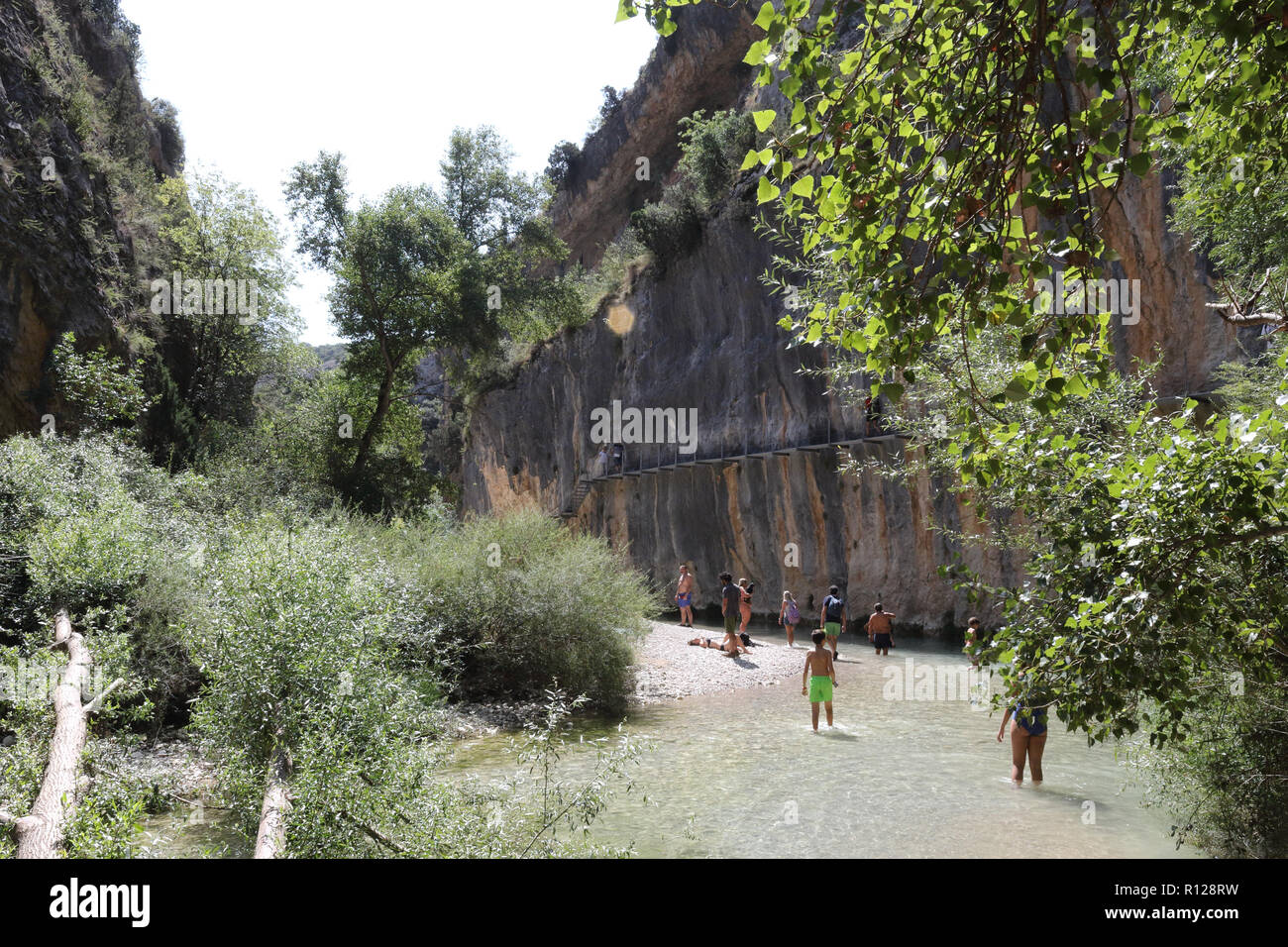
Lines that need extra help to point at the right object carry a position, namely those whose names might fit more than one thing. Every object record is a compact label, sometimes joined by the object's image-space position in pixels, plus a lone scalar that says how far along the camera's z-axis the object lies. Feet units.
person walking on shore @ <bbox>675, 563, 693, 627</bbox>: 76.54
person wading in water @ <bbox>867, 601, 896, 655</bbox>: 62.39
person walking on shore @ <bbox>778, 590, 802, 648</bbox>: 66.54
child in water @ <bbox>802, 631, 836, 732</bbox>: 38.52
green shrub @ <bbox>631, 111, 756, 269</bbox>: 105.70
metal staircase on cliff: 119.75
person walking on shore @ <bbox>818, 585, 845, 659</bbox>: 55.06
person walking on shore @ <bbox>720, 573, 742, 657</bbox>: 61.31
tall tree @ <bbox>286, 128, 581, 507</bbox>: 88.63
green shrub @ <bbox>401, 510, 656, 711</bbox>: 46.03
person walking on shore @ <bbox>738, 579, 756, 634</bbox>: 65.72
